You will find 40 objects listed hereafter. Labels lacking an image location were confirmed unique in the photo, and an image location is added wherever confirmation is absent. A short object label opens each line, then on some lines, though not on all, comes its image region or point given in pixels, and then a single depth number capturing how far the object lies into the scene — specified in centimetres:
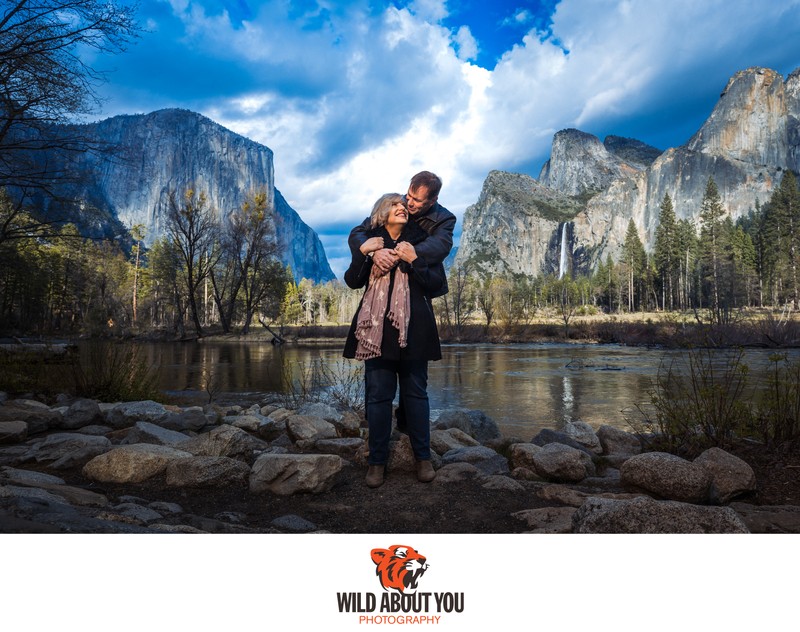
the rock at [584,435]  433
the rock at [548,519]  146
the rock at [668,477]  203
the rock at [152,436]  297
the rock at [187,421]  403
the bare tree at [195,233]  2842
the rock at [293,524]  163
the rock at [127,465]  219
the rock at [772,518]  143
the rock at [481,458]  292
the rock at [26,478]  180
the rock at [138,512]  149
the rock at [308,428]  350
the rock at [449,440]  370
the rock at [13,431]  305
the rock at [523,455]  295
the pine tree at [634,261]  7125
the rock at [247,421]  419
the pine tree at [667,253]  6078
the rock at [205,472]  209
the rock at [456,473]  210
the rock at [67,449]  245
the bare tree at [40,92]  370
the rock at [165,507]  174
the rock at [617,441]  411
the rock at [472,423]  505
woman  184
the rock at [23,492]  137
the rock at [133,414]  389
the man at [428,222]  179
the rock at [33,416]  351
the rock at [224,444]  270
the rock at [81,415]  371
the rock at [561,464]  271
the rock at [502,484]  209
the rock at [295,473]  204
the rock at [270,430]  395
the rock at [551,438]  414
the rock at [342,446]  289
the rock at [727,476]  206
